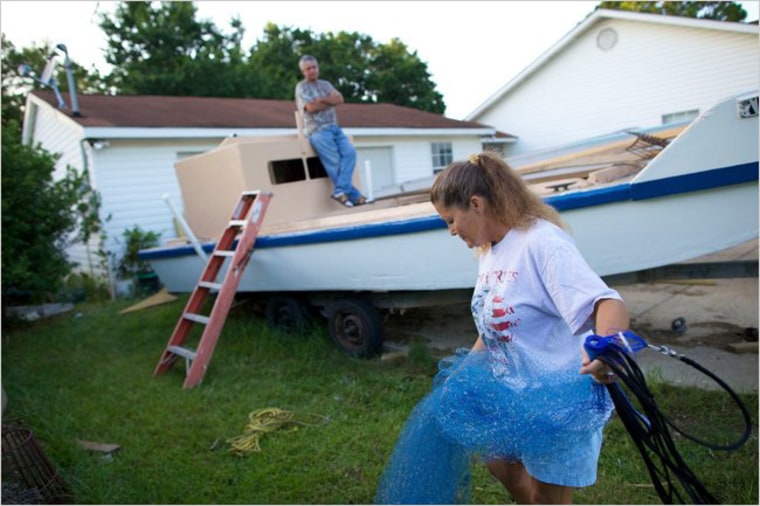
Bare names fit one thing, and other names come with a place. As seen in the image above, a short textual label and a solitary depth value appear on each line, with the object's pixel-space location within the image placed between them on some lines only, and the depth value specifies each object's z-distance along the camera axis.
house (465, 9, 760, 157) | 14.98
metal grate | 3.12
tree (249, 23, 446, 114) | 33.66
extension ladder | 5.32
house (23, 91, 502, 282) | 11.42
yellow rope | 3.89
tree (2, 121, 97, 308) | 7.58
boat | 3.91
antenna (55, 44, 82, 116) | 11.96
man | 6.41
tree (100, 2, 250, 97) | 25.50
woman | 1.75
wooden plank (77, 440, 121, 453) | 3.95
